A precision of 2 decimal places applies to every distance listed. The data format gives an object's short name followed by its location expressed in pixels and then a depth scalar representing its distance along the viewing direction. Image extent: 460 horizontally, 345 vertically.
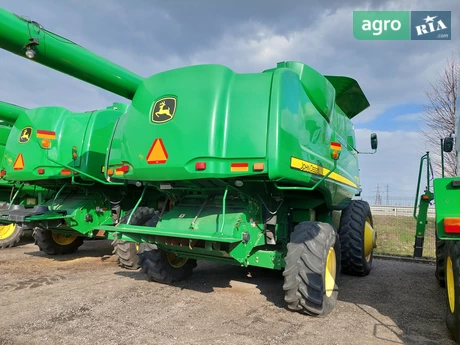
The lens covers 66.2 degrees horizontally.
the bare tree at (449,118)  12.05
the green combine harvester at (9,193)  7.75
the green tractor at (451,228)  2.80
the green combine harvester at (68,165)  6.34
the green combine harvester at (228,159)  3.81
